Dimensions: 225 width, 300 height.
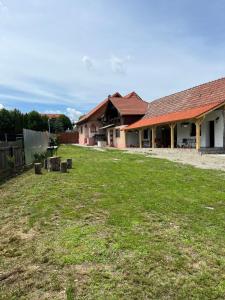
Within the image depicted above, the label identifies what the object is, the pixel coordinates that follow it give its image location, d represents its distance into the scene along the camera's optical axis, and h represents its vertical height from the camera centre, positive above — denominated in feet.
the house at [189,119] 49.85 +5.16
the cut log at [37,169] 26.71 -2.98
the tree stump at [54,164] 28.21 -2.57
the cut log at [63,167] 27.06 -2.86
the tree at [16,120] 106.84 +11.65
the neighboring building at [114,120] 81.65 +9.09
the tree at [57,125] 176.33 +14.60
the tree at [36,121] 133.45 +13.73
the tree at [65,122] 210.55 +19.69
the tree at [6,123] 107.40 +10.16
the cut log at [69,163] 29.95 -2.72
